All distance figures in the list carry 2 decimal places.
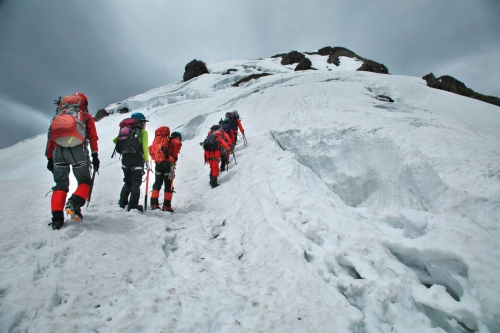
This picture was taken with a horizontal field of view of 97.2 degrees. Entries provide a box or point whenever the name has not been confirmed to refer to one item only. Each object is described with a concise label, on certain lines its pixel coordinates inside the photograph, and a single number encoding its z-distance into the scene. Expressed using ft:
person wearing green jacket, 14.08
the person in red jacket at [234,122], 30.25
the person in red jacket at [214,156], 20.33
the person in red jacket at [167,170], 15.89
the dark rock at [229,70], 135.57
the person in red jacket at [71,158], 9.70
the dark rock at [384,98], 44.36
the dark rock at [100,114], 114.44
